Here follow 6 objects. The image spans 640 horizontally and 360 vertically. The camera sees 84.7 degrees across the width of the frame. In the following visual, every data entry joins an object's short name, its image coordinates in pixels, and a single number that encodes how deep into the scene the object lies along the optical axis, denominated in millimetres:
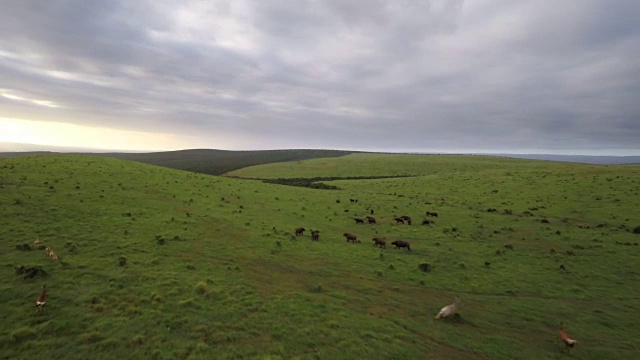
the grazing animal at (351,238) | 30809
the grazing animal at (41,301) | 15372
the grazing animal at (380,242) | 29509
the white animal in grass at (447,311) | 17562
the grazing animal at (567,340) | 15336
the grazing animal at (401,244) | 29586
